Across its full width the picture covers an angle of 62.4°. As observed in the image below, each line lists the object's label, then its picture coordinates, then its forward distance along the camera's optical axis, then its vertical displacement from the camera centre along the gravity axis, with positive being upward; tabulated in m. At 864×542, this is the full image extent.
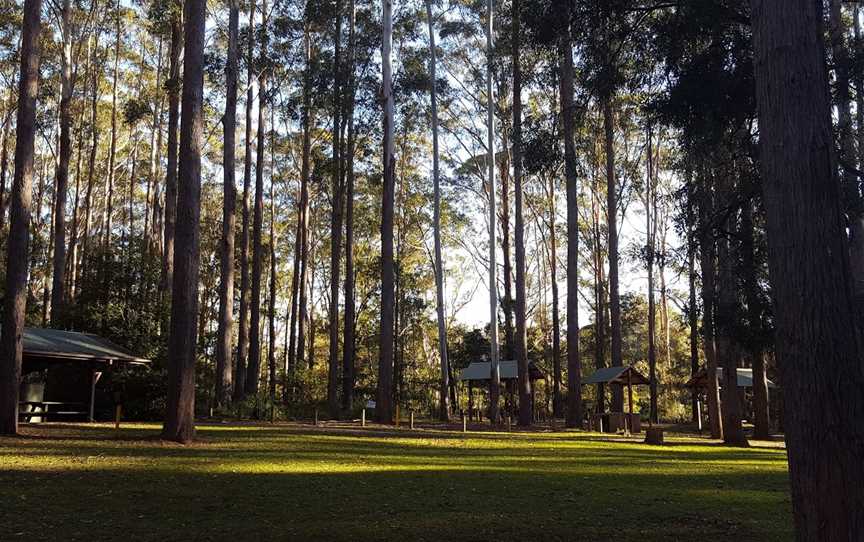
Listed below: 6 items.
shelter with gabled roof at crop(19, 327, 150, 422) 19.61 +0.45
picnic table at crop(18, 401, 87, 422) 19.30 -0.84
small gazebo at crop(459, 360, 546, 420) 31.64 +0.37
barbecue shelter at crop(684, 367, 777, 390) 30.17 +0.11
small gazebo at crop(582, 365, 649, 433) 24.62 -0.20
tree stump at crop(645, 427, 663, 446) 19.02 -1.45
